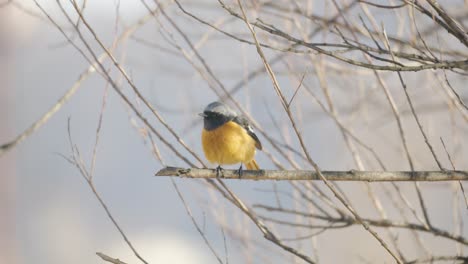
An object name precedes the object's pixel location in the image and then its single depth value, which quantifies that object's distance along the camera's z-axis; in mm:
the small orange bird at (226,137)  7625
